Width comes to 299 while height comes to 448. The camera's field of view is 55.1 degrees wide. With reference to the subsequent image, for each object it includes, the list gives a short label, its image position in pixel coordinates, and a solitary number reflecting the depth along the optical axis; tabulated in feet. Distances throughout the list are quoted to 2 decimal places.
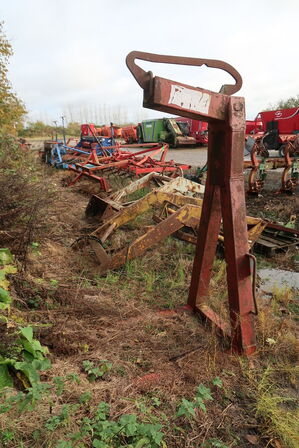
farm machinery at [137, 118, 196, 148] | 56.80
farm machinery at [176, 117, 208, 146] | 57.16
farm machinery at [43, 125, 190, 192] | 21.39
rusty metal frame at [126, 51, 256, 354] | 5.19
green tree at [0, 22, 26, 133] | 28.40
